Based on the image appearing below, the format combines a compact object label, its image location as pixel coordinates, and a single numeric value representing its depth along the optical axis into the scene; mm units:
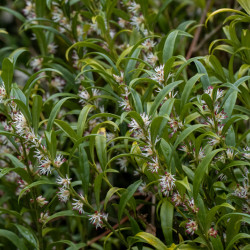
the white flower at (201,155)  1567
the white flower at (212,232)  1511
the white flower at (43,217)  1665
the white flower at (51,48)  1953
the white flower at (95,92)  1720
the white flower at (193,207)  1503
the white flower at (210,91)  1535
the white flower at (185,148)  1574
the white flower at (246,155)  1577
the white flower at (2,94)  1583
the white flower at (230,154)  1570
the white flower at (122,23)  1880
